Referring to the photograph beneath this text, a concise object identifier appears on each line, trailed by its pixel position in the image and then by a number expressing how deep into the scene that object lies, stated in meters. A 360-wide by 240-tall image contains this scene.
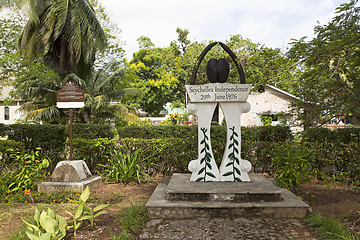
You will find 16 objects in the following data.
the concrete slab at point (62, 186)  5.94
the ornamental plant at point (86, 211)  3.46
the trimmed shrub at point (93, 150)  7.38
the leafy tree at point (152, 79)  28.75
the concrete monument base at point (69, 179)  5.98
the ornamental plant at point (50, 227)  2.91
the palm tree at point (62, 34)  12.87
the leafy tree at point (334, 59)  4.68
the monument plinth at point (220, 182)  4.25
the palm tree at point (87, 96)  14.46
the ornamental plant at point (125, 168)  6.54
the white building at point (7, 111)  30.95
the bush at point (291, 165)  4.98
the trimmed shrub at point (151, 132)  7.67
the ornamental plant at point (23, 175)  5.73
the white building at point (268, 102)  22.81
